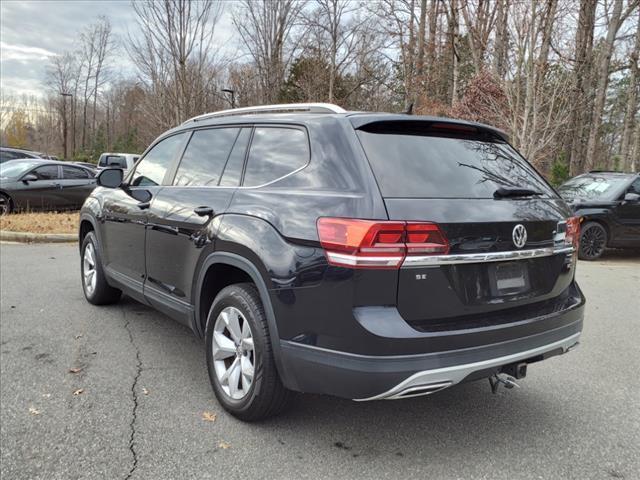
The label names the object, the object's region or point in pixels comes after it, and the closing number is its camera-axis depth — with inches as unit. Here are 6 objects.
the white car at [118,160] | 882.1
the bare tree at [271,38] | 652.1
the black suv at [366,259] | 91.5
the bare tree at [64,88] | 1556.3
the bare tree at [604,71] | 672.1
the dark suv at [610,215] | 370.0
